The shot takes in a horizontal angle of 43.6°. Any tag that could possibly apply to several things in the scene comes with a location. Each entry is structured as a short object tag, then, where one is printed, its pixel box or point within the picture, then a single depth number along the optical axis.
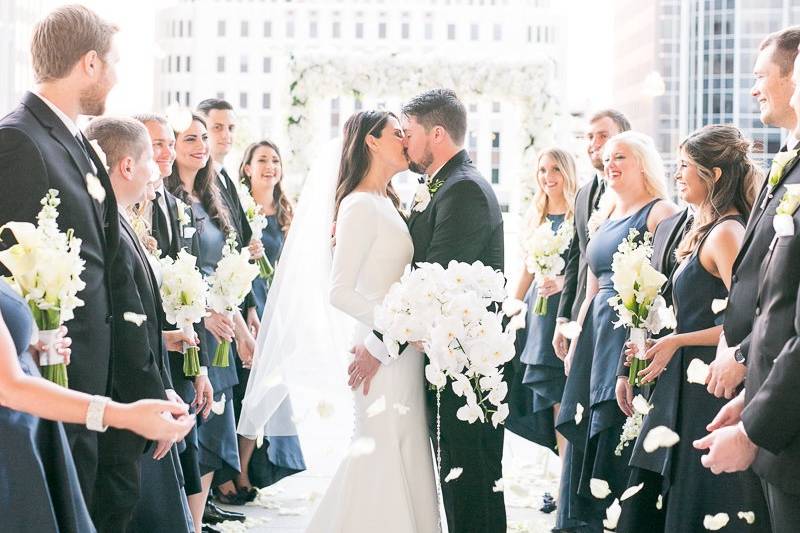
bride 3.51
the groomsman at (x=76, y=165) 2.54
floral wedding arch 9.41
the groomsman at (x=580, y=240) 4.66
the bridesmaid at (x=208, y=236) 4.37
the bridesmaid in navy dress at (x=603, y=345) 4.00
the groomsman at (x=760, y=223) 2.55
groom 3.54
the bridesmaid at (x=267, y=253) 5.01
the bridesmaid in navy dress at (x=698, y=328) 3.24
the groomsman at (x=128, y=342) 2.81
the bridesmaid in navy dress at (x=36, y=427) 1.94
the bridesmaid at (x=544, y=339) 5.04
